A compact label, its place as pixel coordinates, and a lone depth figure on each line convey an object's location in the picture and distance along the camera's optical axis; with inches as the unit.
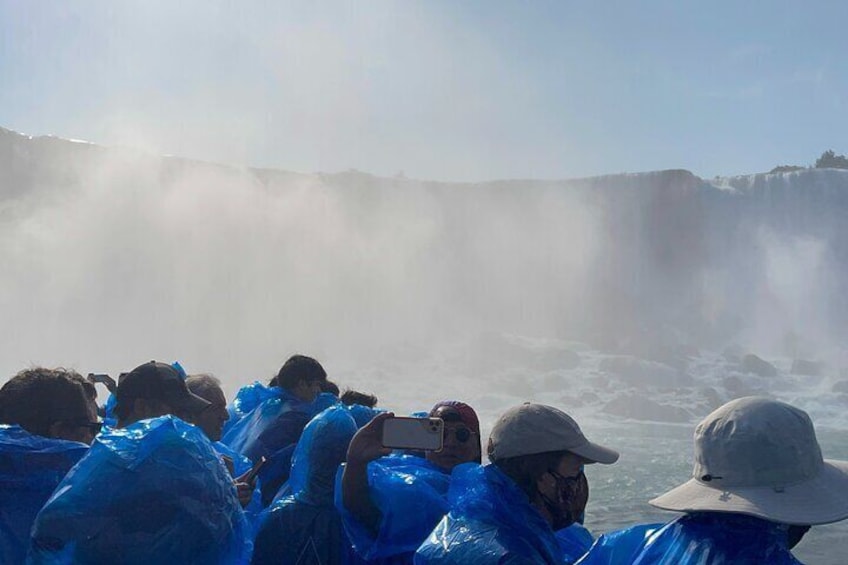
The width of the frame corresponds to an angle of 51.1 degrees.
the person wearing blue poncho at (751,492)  55.4
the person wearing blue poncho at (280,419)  122.3
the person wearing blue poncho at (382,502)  81.2
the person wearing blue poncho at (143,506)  54.1
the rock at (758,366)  1063.0
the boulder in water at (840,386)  998.3
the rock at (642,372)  1031.6
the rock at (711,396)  935.7
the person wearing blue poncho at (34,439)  73.1
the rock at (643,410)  887.1
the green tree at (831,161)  2011.6
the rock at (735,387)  996.6
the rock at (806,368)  1092.5
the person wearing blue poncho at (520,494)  65.7
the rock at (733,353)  1146.0
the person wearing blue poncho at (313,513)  92.7
